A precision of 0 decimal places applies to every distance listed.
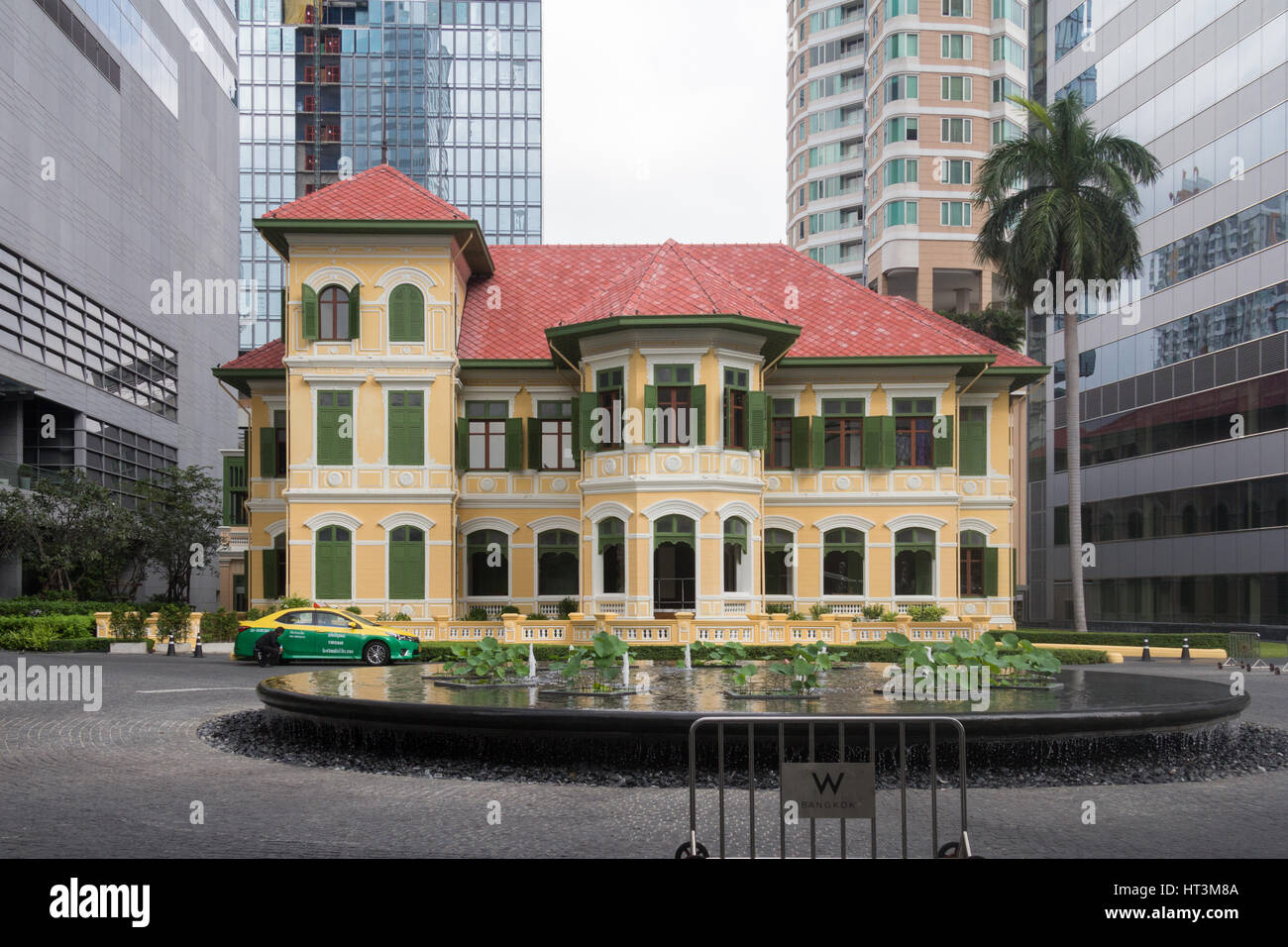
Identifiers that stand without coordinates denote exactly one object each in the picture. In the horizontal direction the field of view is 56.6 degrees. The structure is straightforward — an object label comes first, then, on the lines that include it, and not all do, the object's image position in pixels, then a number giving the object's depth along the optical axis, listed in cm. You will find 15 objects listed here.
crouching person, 2834
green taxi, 2745
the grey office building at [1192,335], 4400
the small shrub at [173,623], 3338
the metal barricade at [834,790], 734
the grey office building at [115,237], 5041
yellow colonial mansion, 3184
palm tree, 3884
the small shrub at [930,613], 3419
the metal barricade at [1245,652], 3094
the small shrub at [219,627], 3350
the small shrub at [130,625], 3403
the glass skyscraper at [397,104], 11306
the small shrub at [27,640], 3266
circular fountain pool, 1238
